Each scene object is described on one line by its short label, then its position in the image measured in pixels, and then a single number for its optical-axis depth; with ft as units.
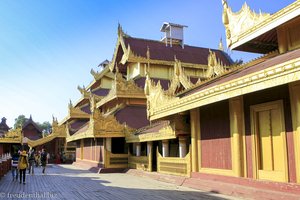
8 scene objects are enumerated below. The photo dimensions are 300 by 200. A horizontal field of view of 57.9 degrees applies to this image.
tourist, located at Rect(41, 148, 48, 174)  53.26
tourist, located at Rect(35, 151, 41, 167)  73.43
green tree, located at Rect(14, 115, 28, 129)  304.09
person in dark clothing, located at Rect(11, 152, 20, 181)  40.72
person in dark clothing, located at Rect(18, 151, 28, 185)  36.60
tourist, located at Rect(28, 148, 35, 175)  53.07
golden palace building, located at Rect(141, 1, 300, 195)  21.14
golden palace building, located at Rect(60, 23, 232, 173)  44.63
